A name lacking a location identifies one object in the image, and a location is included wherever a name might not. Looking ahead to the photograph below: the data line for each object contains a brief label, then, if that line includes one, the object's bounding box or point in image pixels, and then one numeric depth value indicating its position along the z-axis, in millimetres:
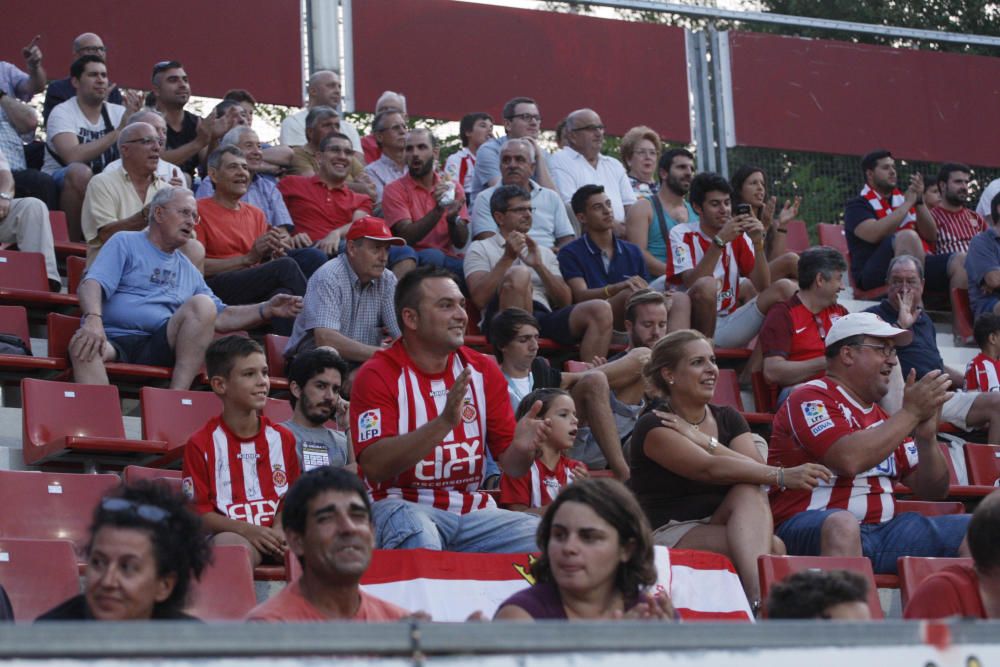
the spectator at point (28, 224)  13836
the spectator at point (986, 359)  14570
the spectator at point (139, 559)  5750
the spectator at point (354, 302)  12789
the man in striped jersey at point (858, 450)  9766
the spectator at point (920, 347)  14141
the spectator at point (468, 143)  18453
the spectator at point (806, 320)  14055
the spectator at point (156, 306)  12070
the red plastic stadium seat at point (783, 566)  8477
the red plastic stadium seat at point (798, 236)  20266
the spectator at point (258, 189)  15719
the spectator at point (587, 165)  18172
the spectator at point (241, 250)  14109
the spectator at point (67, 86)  16609
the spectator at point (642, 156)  19266
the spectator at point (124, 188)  14289
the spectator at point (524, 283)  14039
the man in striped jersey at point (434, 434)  8469
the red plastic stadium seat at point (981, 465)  12781
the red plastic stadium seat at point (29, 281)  13117
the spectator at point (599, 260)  14828
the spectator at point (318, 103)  18125
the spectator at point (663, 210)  16859
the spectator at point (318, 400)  10633
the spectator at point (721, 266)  14523
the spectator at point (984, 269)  16623
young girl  10023
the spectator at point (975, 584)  6602
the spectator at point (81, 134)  15453
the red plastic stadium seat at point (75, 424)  10484
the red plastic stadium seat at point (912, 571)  8820
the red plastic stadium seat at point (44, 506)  9367
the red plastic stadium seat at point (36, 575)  7969
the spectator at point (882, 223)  17797
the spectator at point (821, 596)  5875
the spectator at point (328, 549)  6316
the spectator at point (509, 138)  17719
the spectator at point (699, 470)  9289
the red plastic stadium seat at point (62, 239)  14672
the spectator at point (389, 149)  17484
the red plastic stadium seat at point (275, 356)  13172
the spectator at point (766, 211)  16219
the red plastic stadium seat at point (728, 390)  14141
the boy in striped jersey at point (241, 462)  9094
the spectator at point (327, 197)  16016
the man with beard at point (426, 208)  15711
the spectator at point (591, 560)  6426
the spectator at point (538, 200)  16531
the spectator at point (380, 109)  17969
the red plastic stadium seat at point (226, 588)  8039
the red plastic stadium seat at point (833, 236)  20000
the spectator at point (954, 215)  18844
